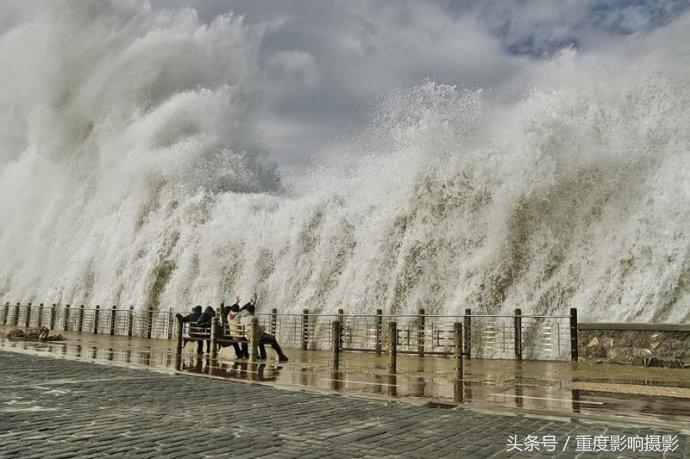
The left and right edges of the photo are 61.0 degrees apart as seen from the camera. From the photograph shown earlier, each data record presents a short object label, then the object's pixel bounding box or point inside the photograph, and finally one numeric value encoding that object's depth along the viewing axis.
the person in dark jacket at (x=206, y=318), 14.84
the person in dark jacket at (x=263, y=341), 12.91
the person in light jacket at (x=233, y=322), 13.46
